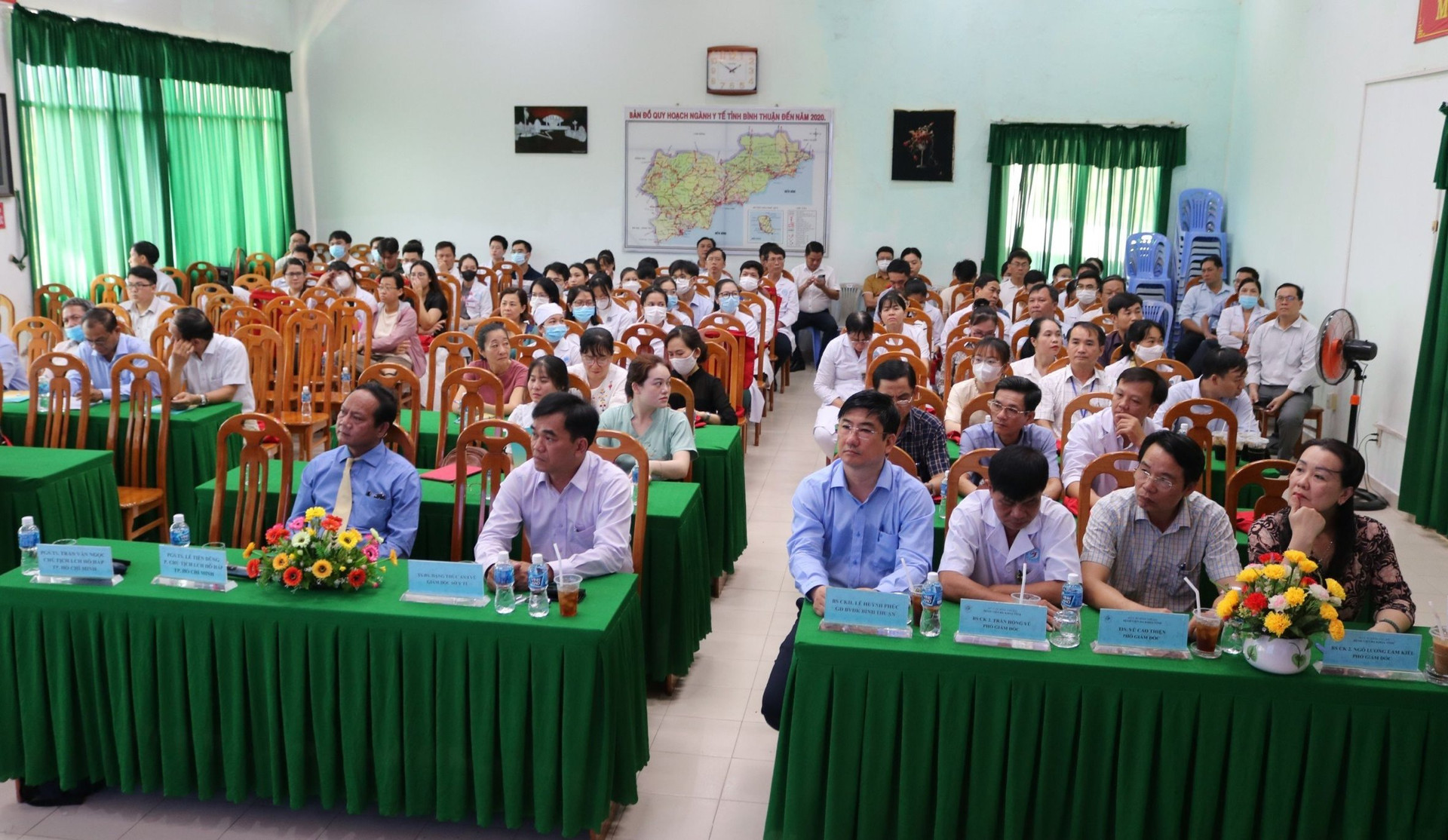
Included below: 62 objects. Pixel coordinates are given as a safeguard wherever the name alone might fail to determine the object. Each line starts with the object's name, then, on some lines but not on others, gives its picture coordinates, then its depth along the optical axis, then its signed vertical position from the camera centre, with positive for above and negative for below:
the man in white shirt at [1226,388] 4.75 -0.54
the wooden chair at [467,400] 4.43 -0.61
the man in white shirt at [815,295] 10.38 -0.41
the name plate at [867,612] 2.58 -0.81
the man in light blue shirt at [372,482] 3.30 -0.70
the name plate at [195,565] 2.79 -0.79
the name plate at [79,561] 2.81 -0.79
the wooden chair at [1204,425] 4.39 -0.64
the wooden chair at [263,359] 5.71 -0.62
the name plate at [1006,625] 2.54 -0.81
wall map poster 11.07 +0.70
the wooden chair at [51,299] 7.95 -0.46
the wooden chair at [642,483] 3.30 -0.68
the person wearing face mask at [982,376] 5.13 -0.56
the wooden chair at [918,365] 5.44 -0.54
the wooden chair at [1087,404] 4.60 -0.60
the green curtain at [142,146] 8.46 +0.73
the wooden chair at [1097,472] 3.48 -0.66
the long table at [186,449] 4.71 -0.87
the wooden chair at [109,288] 8.41 -0.40
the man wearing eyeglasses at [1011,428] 3.94 -0.61
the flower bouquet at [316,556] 2.74 -0.76
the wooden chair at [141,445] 4.45 -0.83
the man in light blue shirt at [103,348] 4.97 -0.51
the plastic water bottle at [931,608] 2.59 -0.79
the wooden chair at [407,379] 4.53 -0.56
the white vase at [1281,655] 2.40 -0.82
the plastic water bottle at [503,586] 2.68 -0.79
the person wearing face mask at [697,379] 5.29 -0.61
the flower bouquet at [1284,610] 2.36 -0.72
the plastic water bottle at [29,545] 2.93 -0.79
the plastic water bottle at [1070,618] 2.56 -0.80
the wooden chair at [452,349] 5.79 -0.55
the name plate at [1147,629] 2.50 -0.80
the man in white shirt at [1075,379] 5.07 -0.56
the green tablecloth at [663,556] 3.55 -0.97
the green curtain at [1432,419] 5.65 -0.78
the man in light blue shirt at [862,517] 2.98 -0.70
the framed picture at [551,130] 11.38 +1.11
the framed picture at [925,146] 10.79 +0.98
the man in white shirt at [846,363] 6.24 -0.62
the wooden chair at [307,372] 5.79 -0.71
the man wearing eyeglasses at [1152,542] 2.89 -0.72
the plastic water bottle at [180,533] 2.98 -0.77
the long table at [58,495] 3.80 -0.88
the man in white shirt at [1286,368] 6.68 -0.65
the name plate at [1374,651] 2.45 -0.82
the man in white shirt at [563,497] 3.07 -0.69
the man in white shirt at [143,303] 6.63 -0.40
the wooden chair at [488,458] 3.43 -0.65
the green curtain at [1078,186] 10.44 +0.62
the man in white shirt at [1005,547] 2.84 -0.73
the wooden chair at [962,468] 3.41 -0.64
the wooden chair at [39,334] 5.73 -0.51
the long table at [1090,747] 2.43 -1.05
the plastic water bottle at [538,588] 2.66 -0.79
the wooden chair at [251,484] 3.46 -0.75
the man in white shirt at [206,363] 5.05 -0.56
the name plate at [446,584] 2.72 -0.80
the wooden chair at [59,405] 4.52 -0.68
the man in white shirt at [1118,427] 4.19 -0.63
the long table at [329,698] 2.65 -1.08
